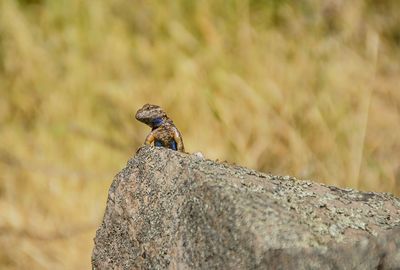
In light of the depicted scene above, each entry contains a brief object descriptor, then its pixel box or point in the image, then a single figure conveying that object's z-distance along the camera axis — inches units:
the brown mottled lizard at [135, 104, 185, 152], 172.9
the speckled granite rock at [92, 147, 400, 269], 166.3
